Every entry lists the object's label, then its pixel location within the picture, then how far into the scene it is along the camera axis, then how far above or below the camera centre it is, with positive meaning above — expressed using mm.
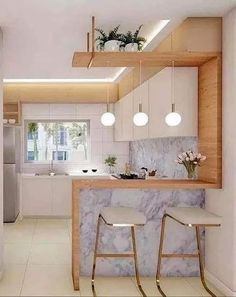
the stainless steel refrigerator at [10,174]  7988 -604
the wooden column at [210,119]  4410 +214
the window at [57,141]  9109 -14
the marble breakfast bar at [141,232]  4801 -986
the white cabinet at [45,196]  8438 -1053
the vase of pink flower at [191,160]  4625 -209
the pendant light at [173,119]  4387 +205
